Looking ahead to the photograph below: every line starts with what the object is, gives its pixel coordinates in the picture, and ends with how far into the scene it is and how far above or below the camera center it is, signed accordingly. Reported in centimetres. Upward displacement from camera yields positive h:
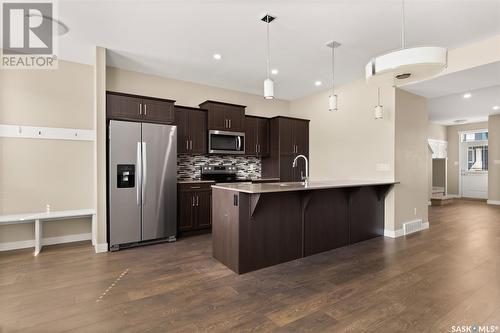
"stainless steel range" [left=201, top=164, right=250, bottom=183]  548 -15
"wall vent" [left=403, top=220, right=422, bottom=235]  474 -116
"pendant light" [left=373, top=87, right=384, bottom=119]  443 +95
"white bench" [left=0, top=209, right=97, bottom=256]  360 -75
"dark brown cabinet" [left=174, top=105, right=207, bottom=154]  491 +73
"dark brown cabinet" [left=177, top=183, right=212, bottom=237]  459 -78
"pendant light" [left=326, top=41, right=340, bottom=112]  356 +95
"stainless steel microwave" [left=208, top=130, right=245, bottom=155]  521 +51
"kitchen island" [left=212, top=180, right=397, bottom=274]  303 -75
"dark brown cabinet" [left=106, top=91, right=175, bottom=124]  398 +96
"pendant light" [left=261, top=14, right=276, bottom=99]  297 +96
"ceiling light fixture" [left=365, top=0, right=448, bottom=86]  178 +74
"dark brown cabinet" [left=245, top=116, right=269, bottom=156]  577 +71
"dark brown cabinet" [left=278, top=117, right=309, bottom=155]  590 +75
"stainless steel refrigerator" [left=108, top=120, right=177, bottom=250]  388 -27
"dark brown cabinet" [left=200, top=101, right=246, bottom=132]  516 +106
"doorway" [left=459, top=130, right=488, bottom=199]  926 +7
